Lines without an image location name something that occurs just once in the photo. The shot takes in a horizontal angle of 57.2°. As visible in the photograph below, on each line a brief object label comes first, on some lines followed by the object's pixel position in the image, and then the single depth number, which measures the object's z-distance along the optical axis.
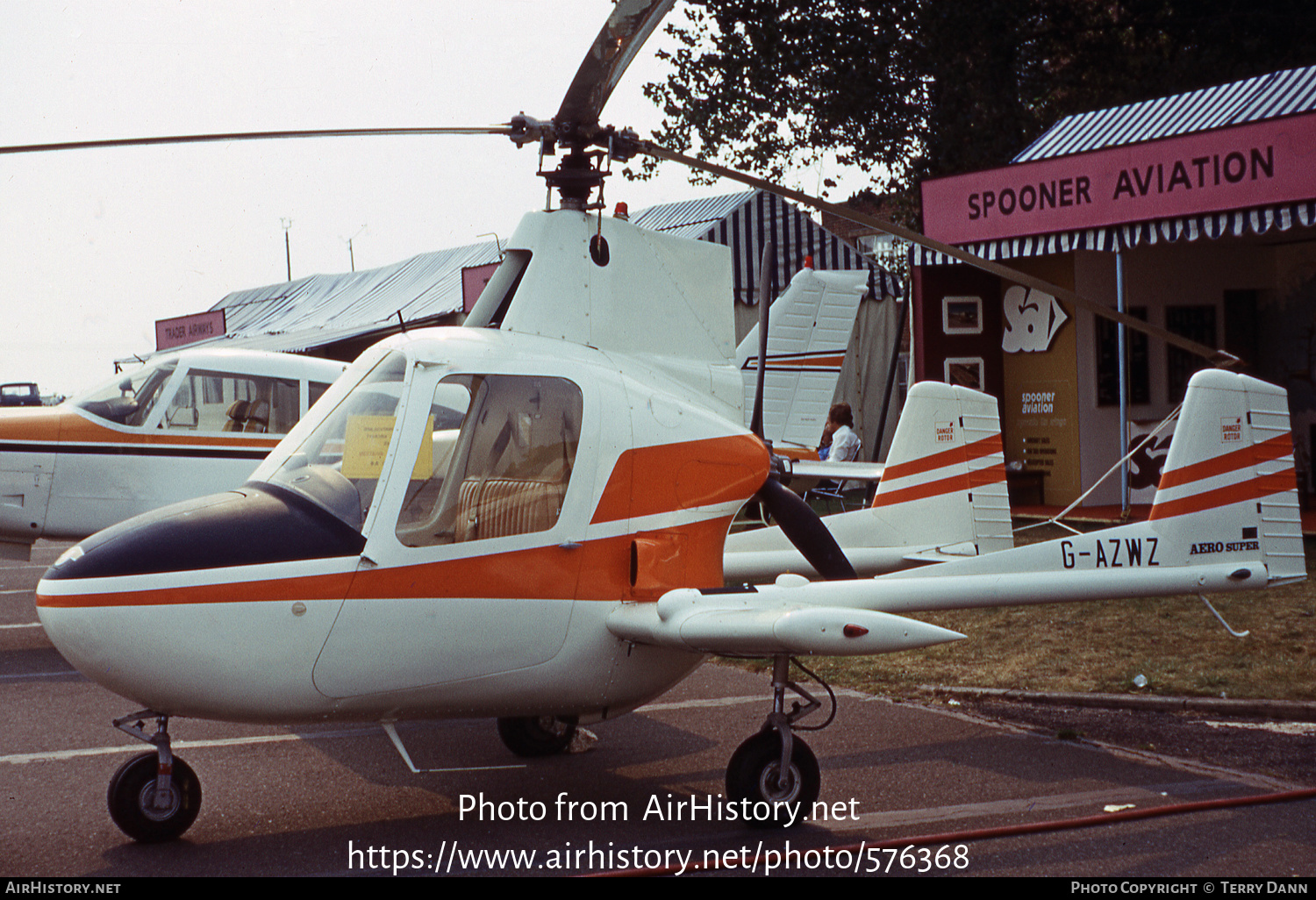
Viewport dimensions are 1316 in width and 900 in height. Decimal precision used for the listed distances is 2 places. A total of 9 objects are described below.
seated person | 14.80
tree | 25.12
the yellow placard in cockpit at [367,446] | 4.80
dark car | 38.22
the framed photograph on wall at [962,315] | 15.72
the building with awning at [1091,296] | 13.80
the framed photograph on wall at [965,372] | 15.71
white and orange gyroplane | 4.43
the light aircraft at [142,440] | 9.42
